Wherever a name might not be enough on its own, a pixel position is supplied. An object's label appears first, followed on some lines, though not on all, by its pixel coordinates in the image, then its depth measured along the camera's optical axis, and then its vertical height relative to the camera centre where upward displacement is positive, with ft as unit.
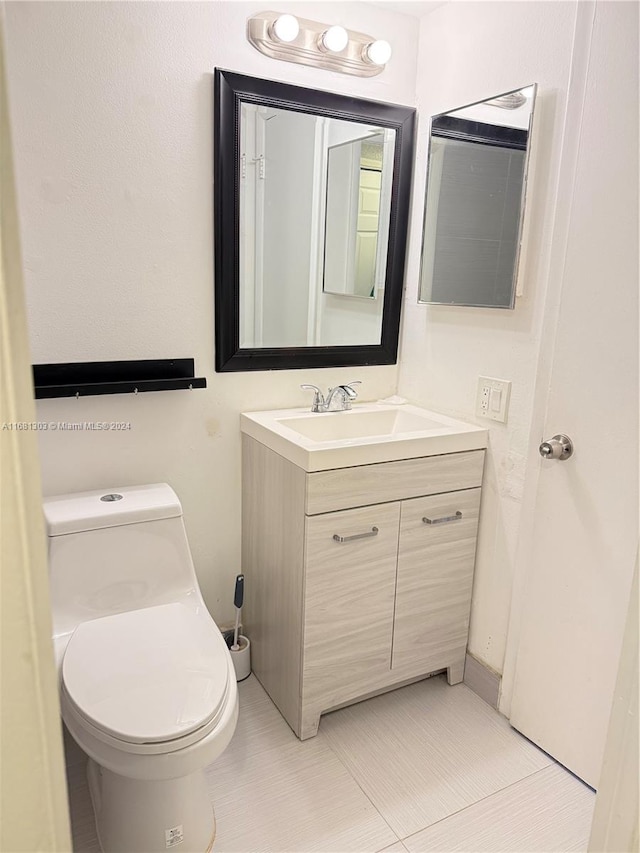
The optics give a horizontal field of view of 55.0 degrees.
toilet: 4.22 -3.02
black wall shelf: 5.62 -1.07
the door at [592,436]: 4.75 -1.27
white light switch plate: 6.07 -1.20
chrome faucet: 6.81 -1.39
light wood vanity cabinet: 5.70 -2.92
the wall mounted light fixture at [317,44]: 5.89 +2.18
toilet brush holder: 6.79 -4.21
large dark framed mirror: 6.12 +0.48
